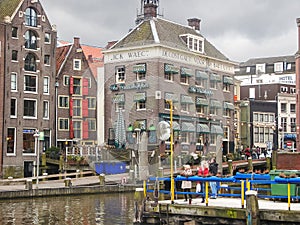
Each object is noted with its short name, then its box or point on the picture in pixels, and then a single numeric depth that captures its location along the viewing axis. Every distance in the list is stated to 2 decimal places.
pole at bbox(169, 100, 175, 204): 26.73
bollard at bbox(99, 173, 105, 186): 53.83
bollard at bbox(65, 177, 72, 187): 52.46
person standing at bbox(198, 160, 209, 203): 29.58
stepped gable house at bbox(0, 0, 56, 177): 66.81
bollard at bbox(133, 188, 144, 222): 28.50
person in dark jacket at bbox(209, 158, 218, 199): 29.24
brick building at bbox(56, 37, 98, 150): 73.88
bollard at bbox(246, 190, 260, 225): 23.50
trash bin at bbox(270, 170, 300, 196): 27.80
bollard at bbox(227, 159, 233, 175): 70.12
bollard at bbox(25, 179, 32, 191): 48.62
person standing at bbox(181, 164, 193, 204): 28.28
